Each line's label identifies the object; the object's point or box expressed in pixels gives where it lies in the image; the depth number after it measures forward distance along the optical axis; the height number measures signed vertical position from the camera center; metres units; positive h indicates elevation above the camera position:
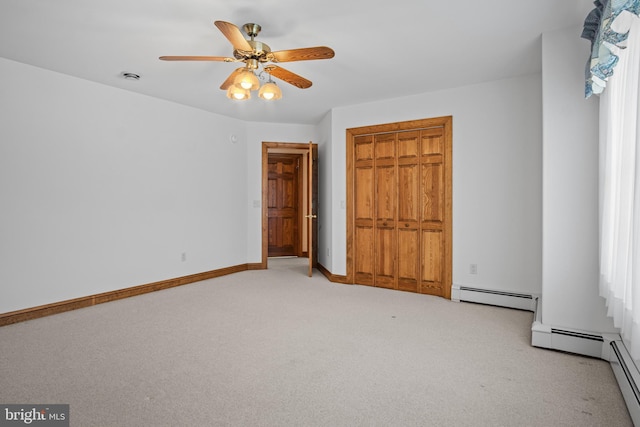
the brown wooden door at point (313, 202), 5.28 +0.05
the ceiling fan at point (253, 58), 2.47 +1.09
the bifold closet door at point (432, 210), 4.30 -0.06
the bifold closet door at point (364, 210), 4.82 -0.07
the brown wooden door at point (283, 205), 7.58 +0.01
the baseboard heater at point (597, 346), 1.91 -1.00
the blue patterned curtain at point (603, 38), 1.58 +0.84
